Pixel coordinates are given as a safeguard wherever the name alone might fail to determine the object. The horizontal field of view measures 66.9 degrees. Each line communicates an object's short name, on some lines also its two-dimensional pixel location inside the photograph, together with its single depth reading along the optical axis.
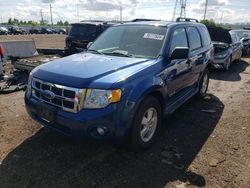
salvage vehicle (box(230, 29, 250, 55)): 11.21
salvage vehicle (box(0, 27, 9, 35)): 34.63
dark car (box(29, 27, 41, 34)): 41.32
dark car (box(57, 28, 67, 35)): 42.26
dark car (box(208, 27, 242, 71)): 7.36
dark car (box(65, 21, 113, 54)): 7.61
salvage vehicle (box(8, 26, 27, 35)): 36.35
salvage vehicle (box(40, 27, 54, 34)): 42.27
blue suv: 2.33
